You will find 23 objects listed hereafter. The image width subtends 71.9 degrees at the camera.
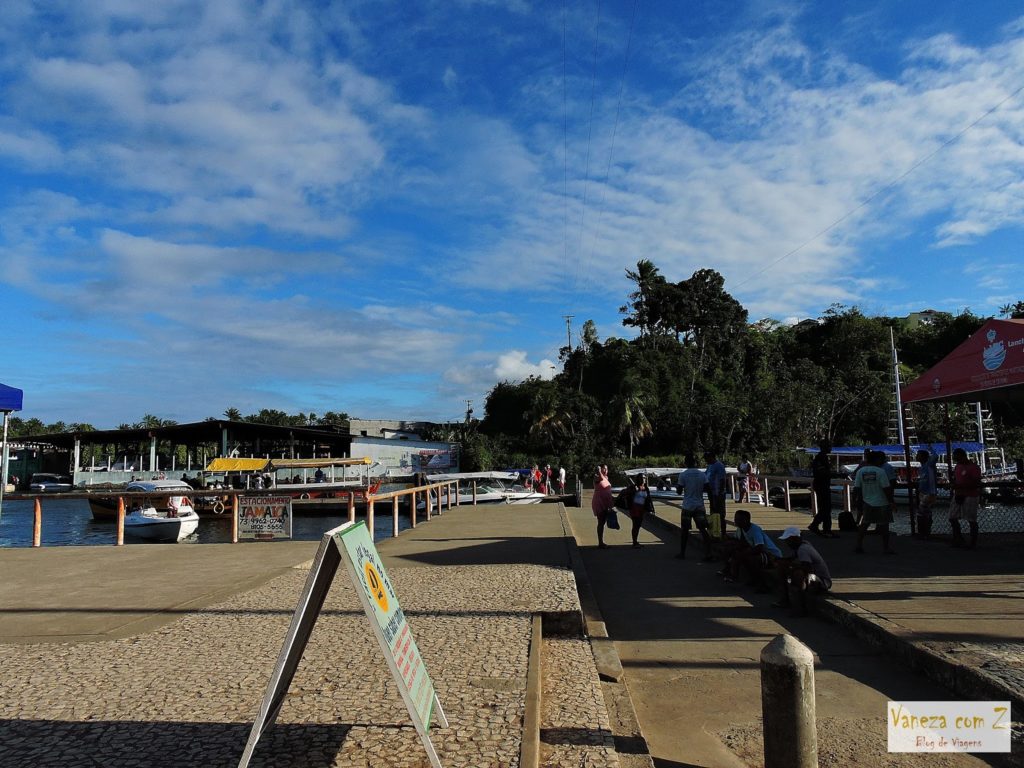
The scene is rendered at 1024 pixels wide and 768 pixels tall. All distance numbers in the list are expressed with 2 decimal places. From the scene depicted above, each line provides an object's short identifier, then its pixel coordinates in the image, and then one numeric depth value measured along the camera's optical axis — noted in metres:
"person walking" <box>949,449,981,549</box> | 10.62
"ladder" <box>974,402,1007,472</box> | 40.28
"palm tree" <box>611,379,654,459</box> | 57.53
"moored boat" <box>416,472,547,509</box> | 32.56
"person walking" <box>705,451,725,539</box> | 11.73
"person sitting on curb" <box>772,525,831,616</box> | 7.61
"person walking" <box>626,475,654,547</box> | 12.64
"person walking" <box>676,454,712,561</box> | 11.53
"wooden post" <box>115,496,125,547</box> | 14.60
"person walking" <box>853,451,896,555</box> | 10.40
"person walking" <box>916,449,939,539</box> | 12.12
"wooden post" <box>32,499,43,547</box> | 14.28
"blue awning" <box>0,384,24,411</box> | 13.48
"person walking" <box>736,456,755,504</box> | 23.36
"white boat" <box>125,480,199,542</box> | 25.75
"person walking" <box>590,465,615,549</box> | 12.80
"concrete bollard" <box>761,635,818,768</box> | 3.44
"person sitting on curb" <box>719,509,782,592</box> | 9.03
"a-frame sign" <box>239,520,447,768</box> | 3.20
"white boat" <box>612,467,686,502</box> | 31.37
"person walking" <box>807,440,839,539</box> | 12.92
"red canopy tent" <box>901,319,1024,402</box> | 9.34
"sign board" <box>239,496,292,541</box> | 15.21
